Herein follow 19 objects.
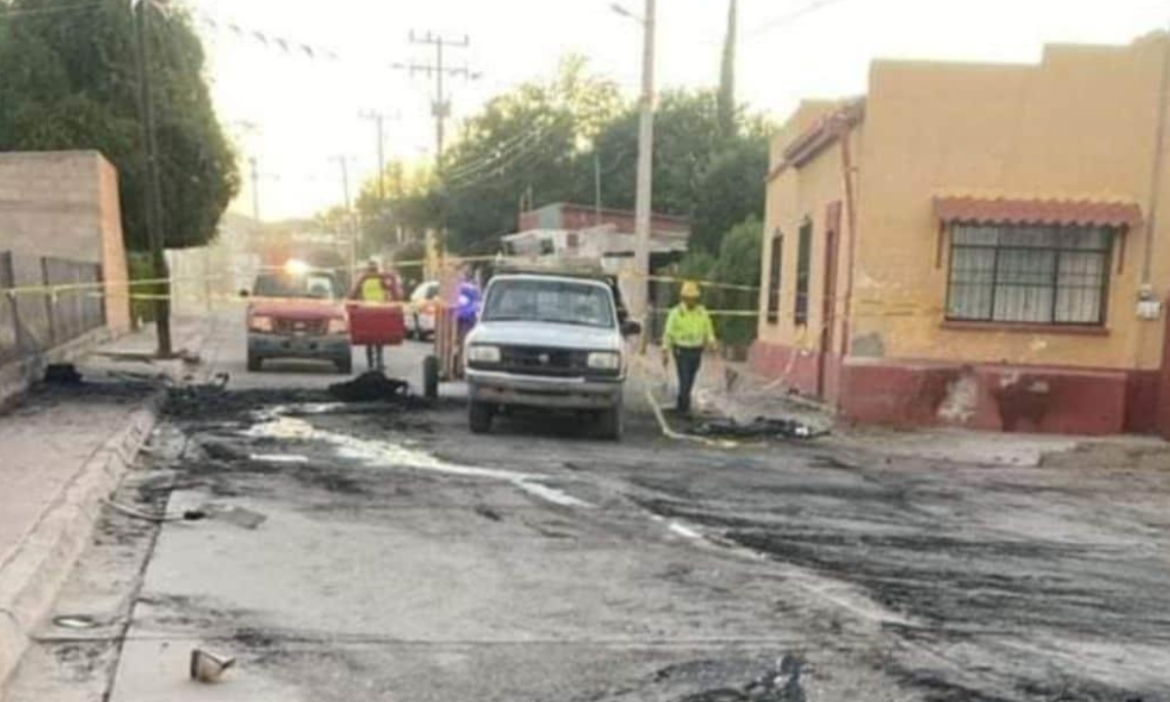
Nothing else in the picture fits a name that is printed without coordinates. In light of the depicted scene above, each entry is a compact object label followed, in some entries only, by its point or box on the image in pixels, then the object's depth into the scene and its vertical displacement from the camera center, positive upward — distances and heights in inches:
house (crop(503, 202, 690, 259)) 1487.5 -10.8
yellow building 667.4 -6.1
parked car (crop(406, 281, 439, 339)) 1341.7 -108.0
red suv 864.3 -76.7
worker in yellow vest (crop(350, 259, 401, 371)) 875.4 -50.7
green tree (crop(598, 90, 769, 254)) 1568.7 +93.9
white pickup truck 564.7 -66.1
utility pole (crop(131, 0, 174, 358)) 908.0 +26.2
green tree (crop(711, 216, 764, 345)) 1223.5 -45.9
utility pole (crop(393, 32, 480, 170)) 2566.4 +308.8
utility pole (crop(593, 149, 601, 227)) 2084.2 +73.7
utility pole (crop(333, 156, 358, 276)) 3480.3 -54.2
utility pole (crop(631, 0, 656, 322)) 1026.1 +46.2
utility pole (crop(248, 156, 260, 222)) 4503.4 +117.0
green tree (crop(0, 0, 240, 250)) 1289.4 +131.6
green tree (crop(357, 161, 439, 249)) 2652.6 +36.9
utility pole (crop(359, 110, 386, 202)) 3334.2 +214.0
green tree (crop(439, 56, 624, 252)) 2429.9 +143.9
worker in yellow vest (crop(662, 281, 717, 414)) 712.4 -62.2
